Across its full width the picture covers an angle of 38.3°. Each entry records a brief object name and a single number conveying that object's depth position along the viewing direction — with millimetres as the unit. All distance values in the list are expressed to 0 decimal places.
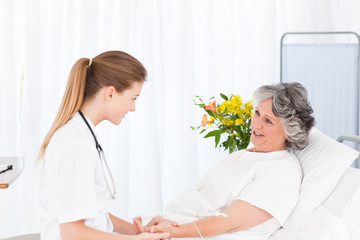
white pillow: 1938
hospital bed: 1833
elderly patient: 1914
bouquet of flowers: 2477
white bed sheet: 1845
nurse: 1475
